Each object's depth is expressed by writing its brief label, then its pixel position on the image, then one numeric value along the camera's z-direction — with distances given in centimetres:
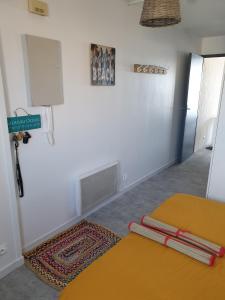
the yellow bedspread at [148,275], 108
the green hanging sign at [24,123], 180
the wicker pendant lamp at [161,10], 131
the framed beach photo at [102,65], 239
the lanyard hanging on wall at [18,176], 187
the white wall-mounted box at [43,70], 181
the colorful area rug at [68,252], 189
